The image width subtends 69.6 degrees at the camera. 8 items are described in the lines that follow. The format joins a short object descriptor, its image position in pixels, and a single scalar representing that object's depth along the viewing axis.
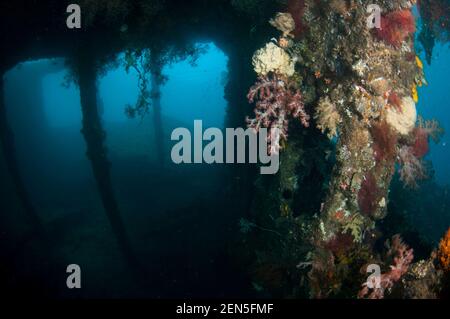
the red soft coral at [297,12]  6.23
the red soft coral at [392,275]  4.77
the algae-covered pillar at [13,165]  13.38
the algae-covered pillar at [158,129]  21.01
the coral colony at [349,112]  5.57
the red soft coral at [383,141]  5.80
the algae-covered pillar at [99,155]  10.48
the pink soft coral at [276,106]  6.05
